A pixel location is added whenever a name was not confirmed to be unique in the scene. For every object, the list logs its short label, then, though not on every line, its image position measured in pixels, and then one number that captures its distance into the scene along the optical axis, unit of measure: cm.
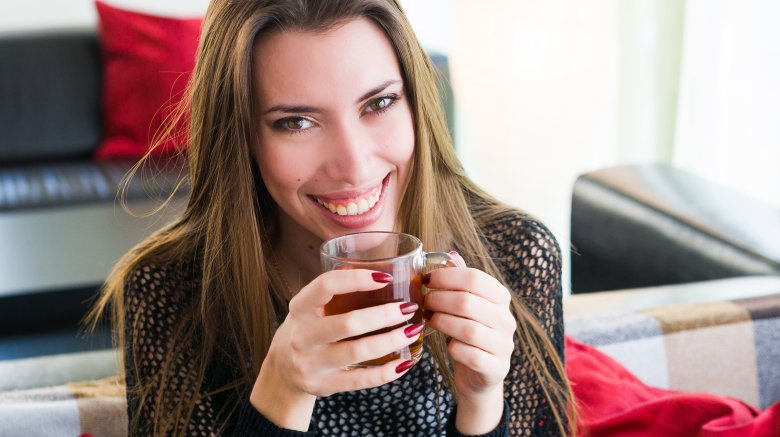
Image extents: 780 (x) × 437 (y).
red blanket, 152
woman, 131
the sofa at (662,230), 217
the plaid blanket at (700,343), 186
